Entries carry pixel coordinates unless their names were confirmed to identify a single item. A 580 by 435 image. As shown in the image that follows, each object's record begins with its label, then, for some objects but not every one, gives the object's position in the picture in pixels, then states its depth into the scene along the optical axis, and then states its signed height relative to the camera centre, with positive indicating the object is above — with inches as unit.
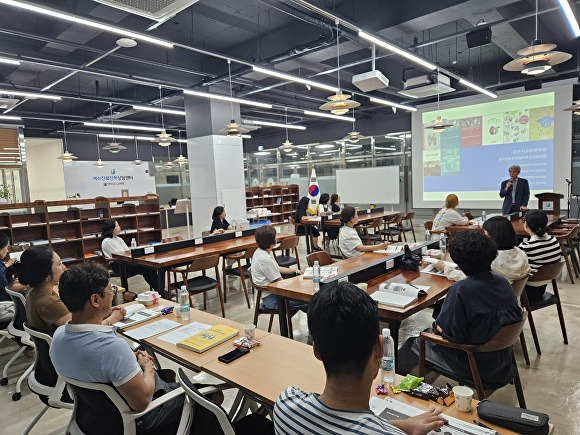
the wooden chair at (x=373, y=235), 293.1 -44.6
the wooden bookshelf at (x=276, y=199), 522.0 -17.8
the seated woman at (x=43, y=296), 88.8 -24.6
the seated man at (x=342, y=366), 37.6 -20.0
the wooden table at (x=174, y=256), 166.9 -32.4
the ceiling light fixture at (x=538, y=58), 142.6 +47.8
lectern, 277.7 -22.8
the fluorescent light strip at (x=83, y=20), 143.2 +78.6
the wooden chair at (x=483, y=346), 74.9 -36.0
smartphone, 72.9 -34.3
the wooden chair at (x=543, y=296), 121.1 -42.2
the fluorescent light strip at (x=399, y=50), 191.7 +77.9
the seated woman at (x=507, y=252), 108.9 -24.4
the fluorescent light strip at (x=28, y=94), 259.9 +78.3
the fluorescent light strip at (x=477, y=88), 291.4 +75.6
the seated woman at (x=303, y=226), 302.4 -35.1
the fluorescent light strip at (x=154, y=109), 351.3 +85.3
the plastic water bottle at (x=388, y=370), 63.2 -33.7
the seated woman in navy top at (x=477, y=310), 76.8 -28.8
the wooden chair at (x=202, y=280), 162.7 -43.8
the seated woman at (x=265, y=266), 136.3 -29.7
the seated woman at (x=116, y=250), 184.2 -30.7
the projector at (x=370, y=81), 195.2 +56.3
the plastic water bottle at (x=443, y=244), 164.1 -31.0
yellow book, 78.9 -34.0
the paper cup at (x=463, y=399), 53.4 -33.0
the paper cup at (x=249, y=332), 81.5 -32.7
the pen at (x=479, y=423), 49.9 -34.7
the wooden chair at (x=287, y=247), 207.1 -35.4
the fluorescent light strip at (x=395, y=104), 356.9 +80.3
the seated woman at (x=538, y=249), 128.9 -28.1
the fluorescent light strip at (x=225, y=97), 285.0 +76.7
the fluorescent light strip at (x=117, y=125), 433.5 +89.9
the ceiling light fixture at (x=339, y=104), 196.9 +44.4
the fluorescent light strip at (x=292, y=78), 243.0 +79.8
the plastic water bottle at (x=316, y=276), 115.6 -30.7
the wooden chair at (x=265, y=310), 121.3 -45.0
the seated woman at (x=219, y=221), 259.3 -22.6
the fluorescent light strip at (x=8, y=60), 210.9 +83.5
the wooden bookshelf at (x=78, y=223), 255.0 -19.8
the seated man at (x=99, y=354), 60.1 -26.8
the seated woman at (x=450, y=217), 237.9 -25.7
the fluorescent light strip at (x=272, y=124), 476.1 +86.6
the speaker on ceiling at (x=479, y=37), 220.7 +87.1
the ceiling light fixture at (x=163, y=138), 312.8 +49.8
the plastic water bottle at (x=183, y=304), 97.7 -31.1
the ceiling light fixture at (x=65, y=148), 404.0 +71.4
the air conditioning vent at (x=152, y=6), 116.8 +62.4
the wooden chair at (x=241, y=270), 188.1 -44.1
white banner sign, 504.4 +25.5
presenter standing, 263.4 -13.1
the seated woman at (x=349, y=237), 179.0 -26.9
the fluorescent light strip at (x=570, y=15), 164.8 +76.4
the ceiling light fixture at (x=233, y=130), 251.4 +42.1
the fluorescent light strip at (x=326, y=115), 410.6 +81.7
